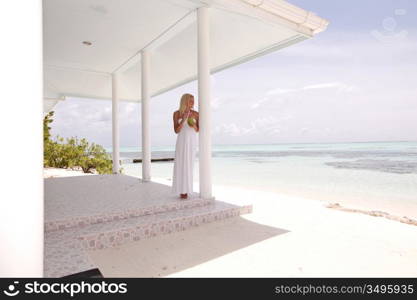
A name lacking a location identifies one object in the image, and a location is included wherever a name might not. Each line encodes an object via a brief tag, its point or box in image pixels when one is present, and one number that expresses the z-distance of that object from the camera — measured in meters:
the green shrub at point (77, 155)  11.03
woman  4.07
